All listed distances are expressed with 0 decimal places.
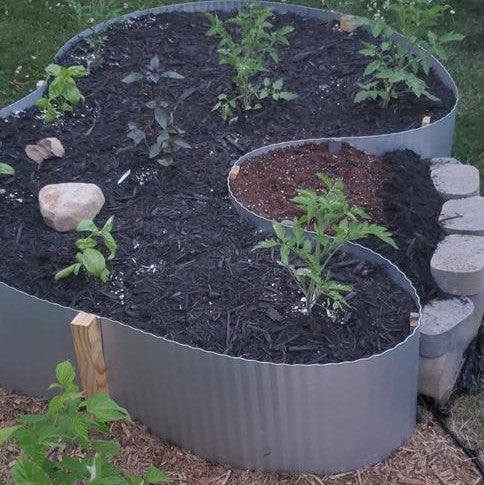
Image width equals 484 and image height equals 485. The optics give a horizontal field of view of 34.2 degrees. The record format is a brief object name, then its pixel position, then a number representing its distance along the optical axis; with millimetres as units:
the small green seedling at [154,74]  4045
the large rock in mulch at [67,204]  3506
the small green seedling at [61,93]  4387
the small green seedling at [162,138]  3881
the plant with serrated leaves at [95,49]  4980
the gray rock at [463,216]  3523
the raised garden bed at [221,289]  2711
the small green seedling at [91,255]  3117
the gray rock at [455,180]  3836
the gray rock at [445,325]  2992
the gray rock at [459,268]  3186
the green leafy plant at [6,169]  3583
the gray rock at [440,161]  4133
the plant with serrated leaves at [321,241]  2859
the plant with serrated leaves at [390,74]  4316
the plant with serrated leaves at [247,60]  4449
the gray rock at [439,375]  3023
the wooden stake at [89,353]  2826
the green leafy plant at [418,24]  4340
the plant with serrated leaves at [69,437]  1730
